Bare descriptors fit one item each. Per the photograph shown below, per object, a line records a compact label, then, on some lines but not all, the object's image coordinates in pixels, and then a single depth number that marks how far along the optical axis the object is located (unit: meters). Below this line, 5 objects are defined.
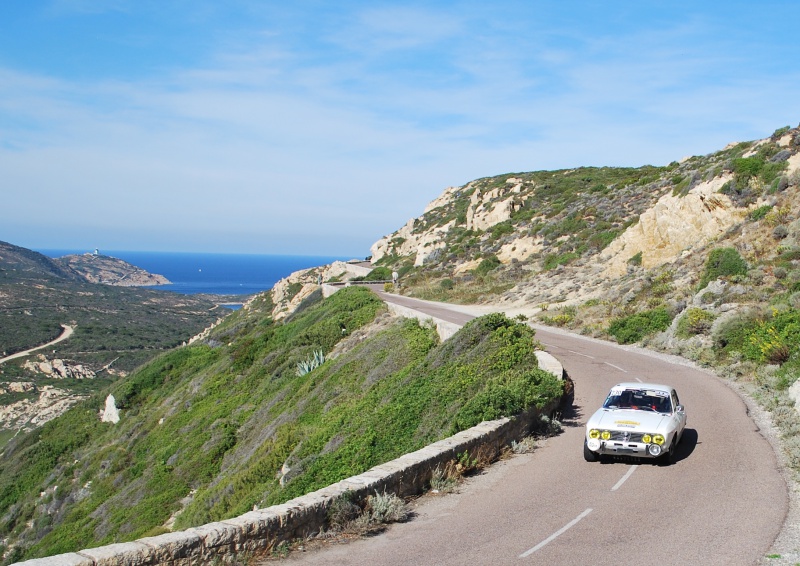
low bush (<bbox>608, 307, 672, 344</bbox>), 25.06
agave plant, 25.42
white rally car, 10.58
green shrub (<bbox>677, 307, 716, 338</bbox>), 22.53
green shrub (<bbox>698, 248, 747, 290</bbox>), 25.91
